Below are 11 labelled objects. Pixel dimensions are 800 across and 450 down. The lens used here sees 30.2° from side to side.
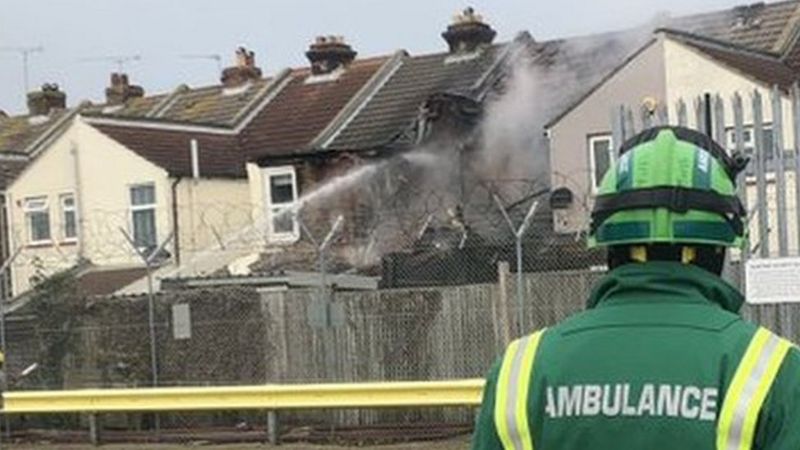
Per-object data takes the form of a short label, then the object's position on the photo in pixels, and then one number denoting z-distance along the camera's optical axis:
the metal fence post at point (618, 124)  11.88
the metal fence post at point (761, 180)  11.42
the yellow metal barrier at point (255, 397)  15.50
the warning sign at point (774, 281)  10.61
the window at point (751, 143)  11.92
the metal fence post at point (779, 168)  11.70
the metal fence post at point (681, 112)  11.51
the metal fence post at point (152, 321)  18.03
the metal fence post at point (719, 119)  11.40
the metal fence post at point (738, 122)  11.26
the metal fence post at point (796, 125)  11.71
